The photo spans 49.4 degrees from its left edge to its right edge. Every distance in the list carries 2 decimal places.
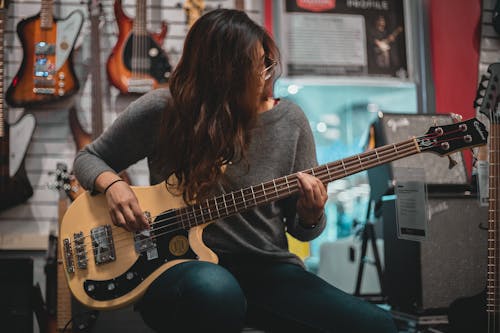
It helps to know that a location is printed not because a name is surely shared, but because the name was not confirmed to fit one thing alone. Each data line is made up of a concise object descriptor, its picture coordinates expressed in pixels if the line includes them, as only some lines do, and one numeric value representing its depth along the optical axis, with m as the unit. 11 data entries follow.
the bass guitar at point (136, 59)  2.87
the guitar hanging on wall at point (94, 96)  2.84
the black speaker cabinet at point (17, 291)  1.81
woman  1.44
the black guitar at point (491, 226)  1.50
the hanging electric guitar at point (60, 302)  2.32
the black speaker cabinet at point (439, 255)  2.01
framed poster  3.19
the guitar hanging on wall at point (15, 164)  2.72
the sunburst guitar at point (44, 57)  2.79
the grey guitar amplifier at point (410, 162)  2.27
